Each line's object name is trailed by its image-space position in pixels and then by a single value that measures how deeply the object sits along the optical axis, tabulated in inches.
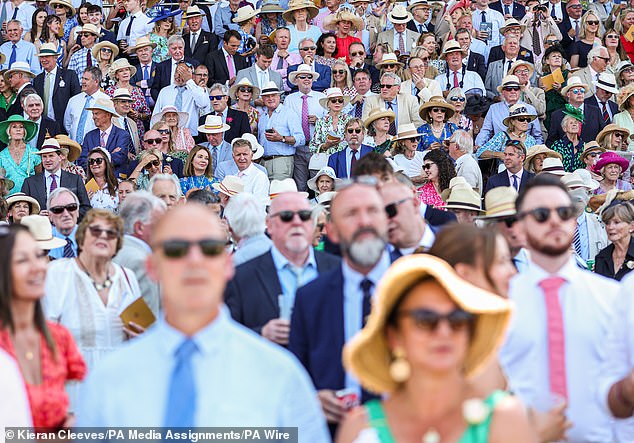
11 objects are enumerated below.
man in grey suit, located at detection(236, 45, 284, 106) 614.2
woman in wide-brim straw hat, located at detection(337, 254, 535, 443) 125.6
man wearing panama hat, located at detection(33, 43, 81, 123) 597.0
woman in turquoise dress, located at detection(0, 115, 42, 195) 500.1
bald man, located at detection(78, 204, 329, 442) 132.8
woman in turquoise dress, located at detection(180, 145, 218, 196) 496.7
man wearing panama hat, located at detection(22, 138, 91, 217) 469.3
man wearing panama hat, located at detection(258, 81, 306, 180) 555.5
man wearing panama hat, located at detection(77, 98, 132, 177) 532.4
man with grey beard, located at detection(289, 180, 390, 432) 187.8
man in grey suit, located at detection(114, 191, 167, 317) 265.1
